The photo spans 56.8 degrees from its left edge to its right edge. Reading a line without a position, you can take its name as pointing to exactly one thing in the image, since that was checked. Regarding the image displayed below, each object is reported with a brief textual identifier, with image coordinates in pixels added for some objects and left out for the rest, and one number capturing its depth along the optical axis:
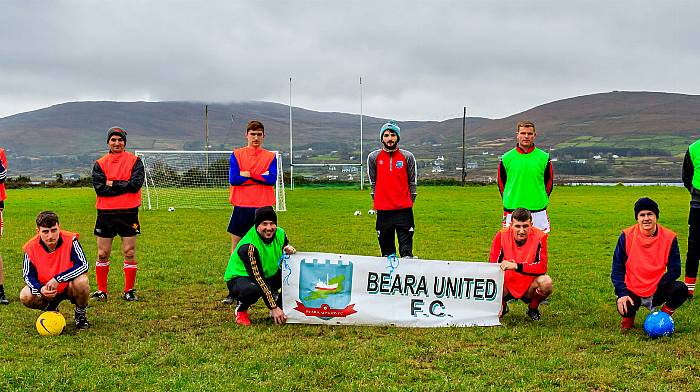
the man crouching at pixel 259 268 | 6.83
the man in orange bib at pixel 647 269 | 6.41
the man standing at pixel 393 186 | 7.89
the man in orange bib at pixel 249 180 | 8.09
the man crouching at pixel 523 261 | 6.79
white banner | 6.86
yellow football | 6.28
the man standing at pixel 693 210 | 7.80
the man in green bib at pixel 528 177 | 7.78
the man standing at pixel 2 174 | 8.27
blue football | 6.10
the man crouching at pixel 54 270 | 6.50
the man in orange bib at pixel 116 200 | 8.02
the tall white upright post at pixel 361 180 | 41.55
